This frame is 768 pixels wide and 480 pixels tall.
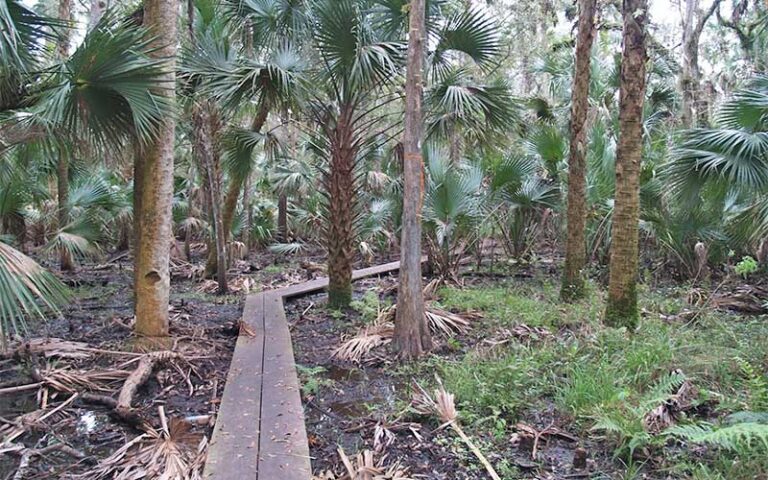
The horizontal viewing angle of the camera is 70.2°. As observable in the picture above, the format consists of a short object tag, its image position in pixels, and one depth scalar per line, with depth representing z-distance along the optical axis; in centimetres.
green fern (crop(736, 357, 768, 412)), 350
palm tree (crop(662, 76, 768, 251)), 580
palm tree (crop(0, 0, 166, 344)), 414
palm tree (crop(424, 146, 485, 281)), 914
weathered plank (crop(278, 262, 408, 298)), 908
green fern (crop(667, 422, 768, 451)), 257
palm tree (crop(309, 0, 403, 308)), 632
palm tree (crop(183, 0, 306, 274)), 637
